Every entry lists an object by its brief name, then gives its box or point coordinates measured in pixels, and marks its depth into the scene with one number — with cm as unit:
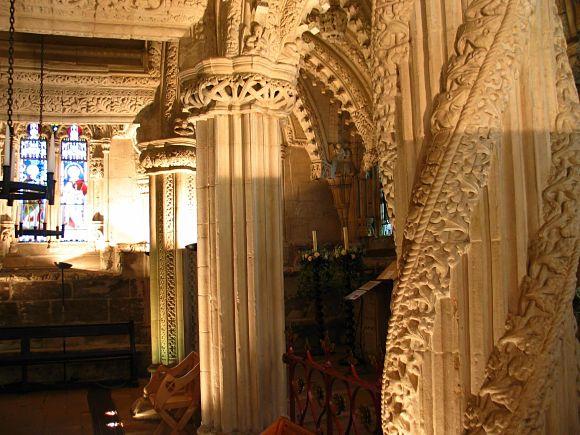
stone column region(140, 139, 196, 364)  764
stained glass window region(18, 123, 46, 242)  1211
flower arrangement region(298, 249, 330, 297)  855
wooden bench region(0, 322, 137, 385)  912
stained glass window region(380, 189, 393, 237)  1045
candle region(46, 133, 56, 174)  476
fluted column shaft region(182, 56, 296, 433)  445
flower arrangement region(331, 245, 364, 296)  844
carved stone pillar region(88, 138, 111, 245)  1223
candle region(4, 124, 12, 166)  429
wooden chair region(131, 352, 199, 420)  613
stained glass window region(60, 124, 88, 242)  1243
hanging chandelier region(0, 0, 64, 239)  441
